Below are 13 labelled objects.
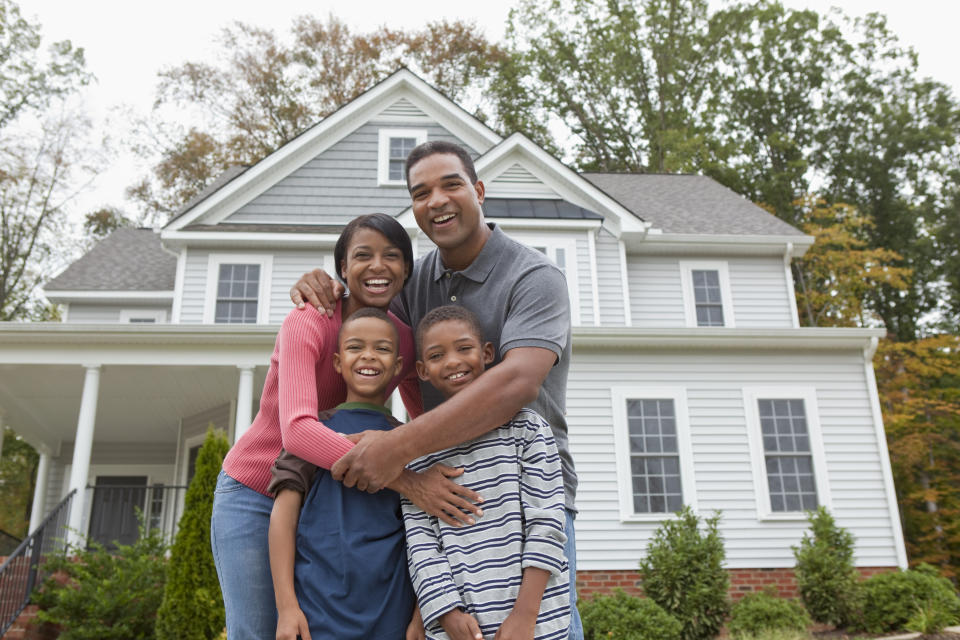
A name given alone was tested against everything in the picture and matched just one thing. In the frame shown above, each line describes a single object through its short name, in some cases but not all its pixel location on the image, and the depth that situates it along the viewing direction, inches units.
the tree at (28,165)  933.8
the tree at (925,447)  601.3
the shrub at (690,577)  327.6
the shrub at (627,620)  279.0
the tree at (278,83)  919.0
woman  81.4
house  397.7
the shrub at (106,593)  308.3
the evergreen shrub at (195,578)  275.7
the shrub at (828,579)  334.0
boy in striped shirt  75.6
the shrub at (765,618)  304.8
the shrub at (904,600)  309.4
